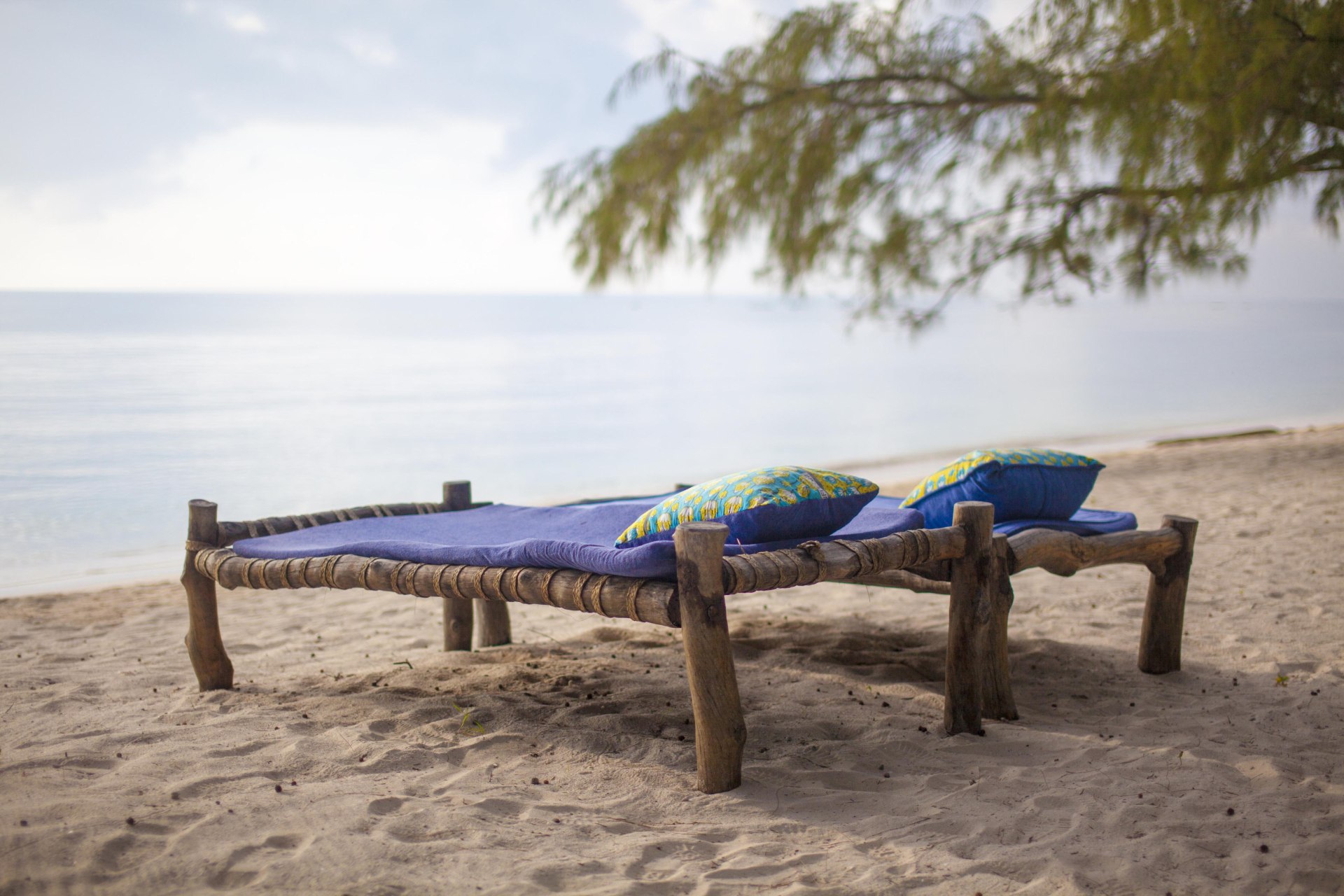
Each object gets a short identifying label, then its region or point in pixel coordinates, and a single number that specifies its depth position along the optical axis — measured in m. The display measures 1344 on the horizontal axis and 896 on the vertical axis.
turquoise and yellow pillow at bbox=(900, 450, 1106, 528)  2.61
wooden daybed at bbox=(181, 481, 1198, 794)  1.89
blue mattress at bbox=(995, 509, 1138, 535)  2.55
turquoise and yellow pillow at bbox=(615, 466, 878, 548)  2.13
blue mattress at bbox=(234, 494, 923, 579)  2.06
